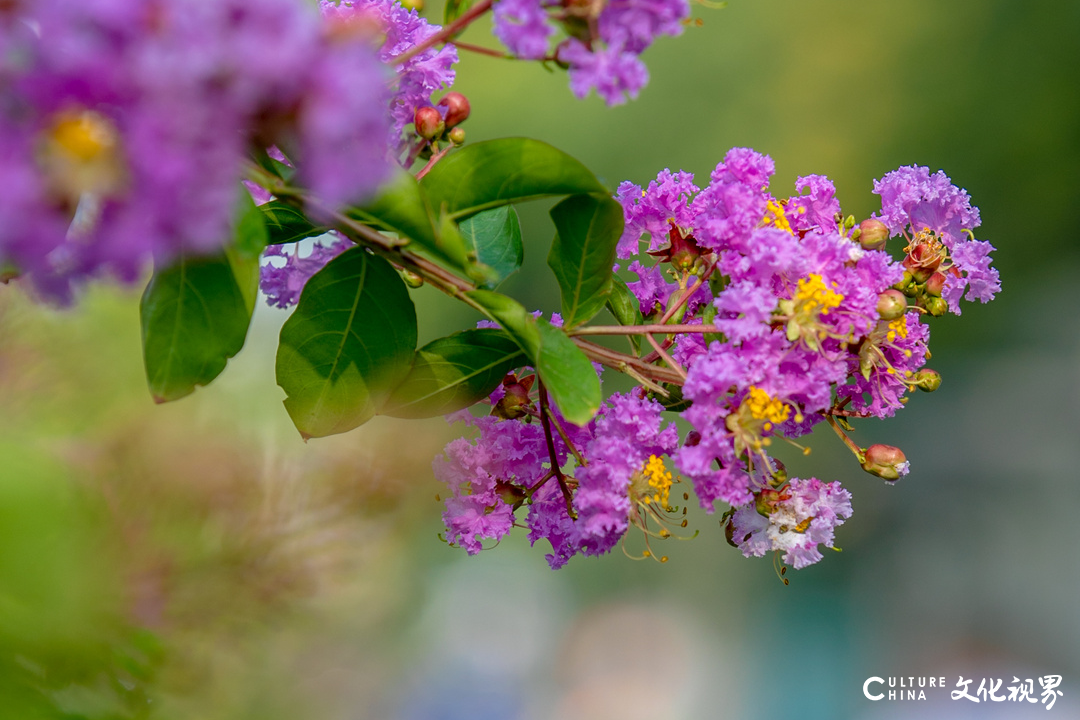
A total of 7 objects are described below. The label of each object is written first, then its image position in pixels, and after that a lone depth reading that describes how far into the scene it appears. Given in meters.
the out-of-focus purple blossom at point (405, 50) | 1.17
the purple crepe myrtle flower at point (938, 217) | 1.20
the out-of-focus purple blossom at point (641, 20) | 1.10
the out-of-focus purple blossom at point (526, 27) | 1.10
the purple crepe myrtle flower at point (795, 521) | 1.17
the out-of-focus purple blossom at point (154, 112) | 0.99
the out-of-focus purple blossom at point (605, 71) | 1.10
